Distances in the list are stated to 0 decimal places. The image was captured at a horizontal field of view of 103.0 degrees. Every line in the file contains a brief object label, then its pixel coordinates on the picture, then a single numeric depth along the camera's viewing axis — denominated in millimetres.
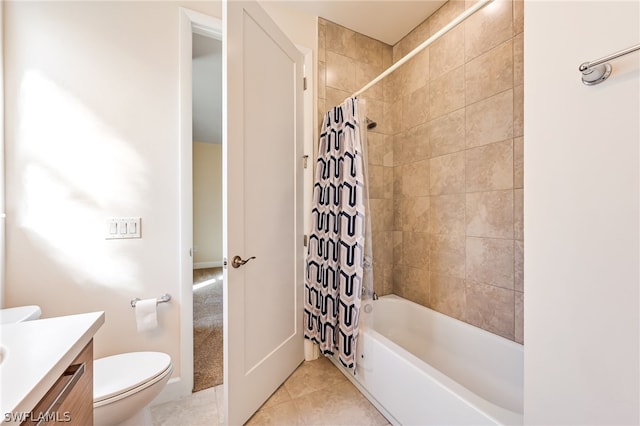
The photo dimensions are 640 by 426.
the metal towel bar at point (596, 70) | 601
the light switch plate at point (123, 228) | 1423
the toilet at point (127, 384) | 1057
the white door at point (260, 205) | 1247
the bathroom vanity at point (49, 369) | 435
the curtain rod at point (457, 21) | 1065
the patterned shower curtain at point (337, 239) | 1520
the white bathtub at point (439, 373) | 1066
